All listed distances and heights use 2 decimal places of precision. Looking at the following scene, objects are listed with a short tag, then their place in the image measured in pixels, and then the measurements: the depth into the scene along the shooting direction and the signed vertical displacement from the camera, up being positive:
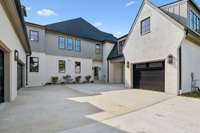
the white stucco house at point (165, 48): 9.22 +1.42
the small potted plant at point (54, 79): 16.62 -1.23
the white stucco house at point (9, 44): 5.27 +1.05
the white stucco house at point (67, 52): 15.54 +2.15
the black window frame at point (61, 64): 17.50 +0.55
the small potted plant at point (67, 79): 17.70 -1.31
